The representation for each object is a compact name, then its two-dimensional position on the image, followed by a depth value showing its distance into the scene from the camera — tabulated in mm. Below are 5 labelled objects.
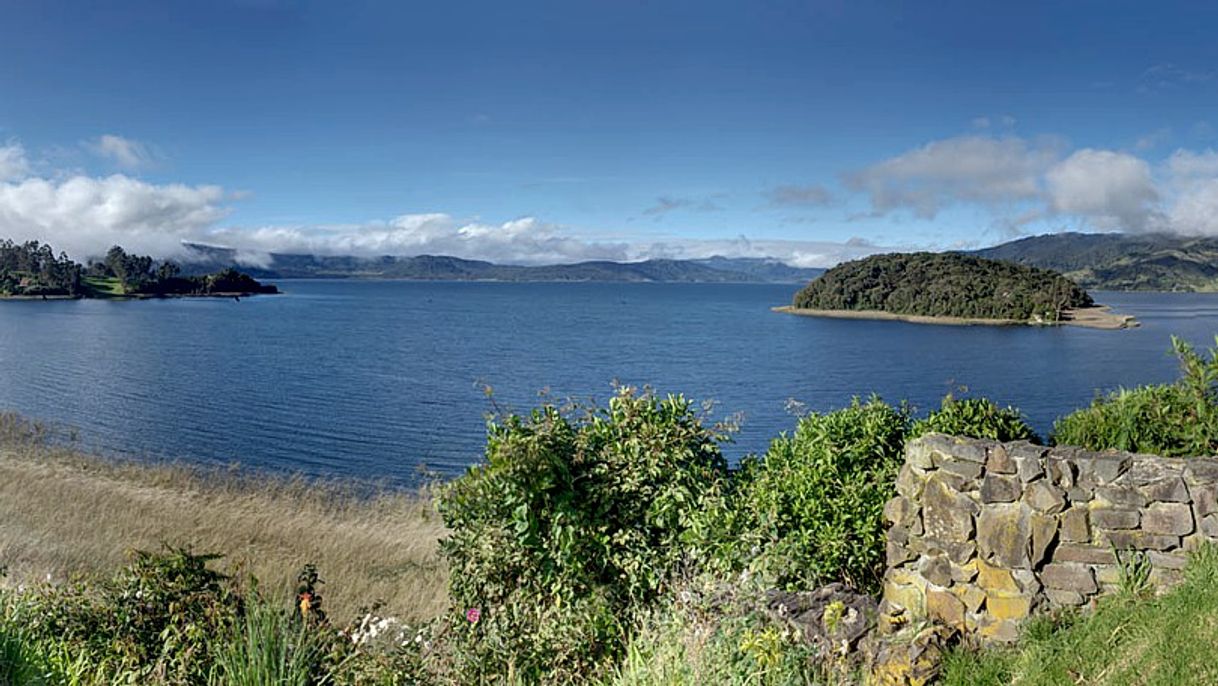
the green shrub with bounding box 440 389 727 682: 6578
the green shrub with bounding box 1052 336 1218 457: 6320
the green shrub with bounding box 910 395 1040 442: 6934
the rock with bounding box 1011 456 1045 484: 5660
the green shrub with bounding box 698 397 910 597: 6777
